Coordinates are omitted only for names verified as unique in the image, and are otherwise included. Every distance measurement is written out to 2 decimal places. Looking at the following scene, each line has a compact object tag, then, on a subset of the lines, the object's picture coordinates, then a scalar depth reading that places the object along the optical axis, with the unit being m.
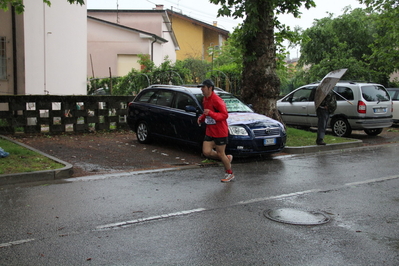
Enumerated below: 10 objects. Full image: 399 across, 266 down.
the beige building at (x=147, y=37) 28.75
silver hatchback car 14.68
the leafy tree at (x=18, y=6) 10.96
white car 18.72
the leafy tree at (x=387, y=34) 22.03
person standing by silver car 12.78
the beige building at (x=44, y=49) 15.82
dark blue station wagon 10.05
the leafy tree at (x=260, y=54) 13.23
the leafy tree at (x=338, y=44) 26.84
